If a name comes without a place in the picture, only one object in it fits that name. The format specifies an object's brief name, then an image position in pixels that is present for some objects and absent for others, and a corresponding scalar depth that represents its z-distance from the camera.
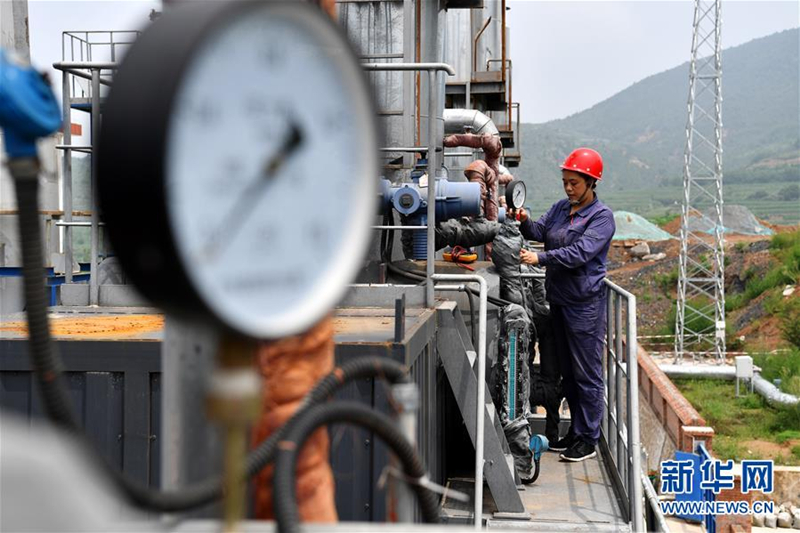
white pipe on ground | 24.71
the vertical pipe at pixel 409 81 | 8.32
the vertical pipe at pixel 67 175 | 4.99
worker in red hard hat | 6.13
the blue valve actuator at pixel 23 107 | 1.41
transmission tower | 28.33
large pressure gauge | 1.29
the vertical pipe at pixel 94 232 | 4.42
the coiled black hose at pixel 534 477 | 5.87
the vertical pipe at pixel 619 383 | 5.87
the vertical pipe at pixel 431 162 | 4.61
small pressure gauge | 6.75
